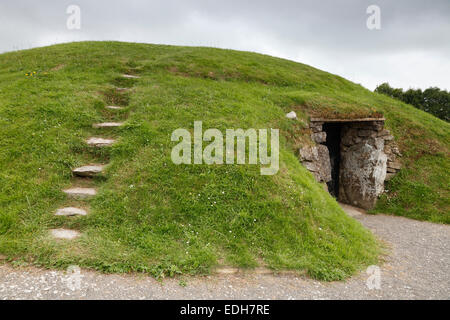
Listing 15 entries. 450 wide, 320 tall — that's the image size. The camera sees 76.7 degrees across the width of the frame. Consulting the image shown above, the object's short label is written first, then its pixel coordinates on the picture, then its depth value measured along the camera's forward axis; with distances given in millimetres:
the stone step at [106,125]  10656
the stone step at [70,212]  7113
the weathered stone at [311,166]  12648
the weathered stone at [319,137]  14166
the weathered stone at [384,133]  15712
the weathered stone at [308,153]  12590
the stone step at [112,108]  12063
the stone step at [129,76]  15445
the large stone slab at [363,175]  15070
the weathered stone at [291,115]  13800
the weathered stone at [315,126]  14311
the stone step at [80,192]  7727
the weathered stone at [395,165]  15578
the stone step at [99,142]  9586
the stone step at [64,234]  6480
